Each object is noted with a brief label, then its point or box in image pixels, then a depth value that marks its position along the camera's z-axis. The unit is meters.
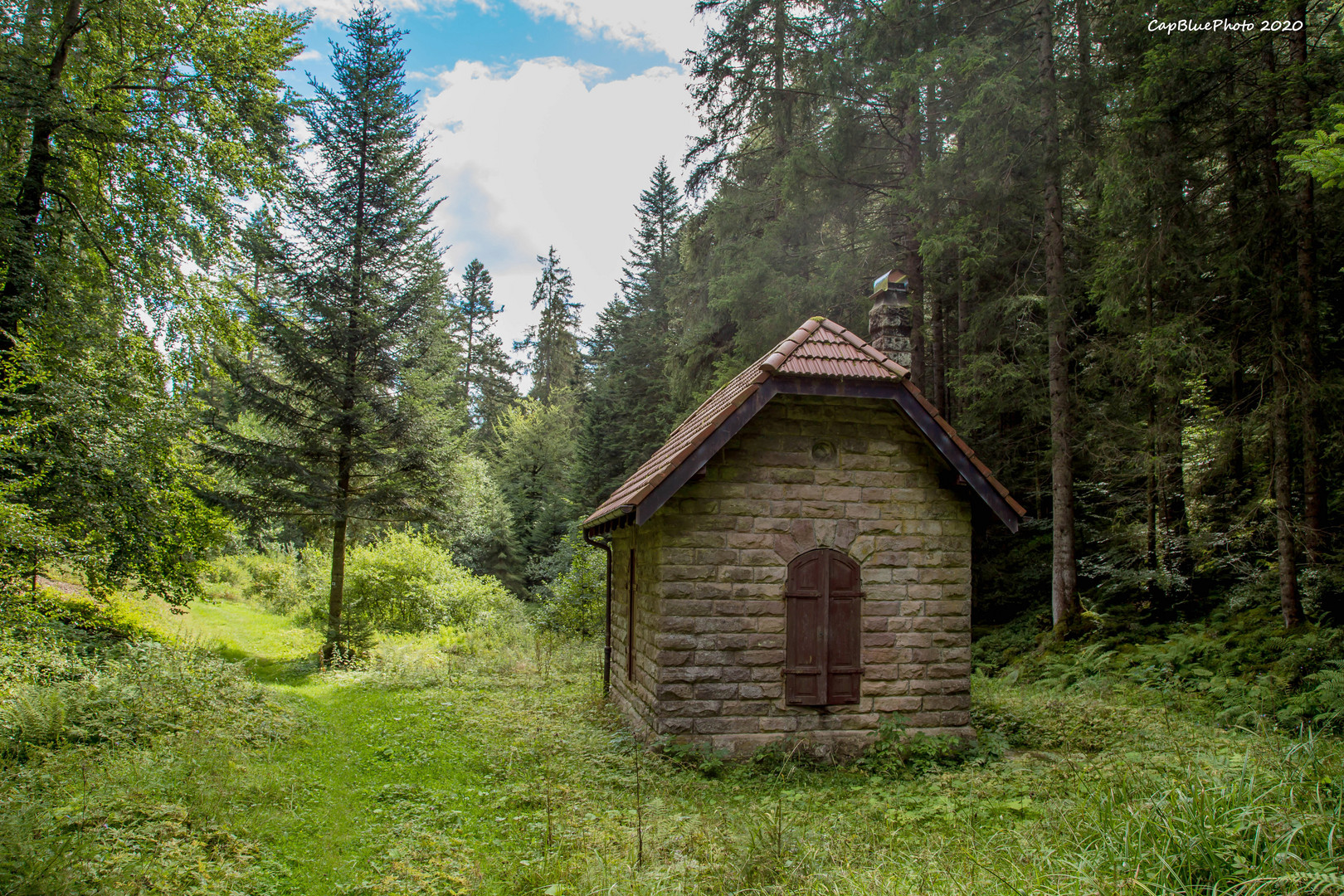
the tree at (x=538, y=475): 29.91
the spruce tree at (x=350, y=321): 14.10
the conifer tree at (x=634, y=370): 27.09
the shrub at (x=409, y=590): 17.14
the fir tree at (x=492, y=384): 44.62
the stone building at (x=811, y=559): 7.38
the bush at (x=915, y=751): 7.25
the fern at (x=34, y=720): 6.66
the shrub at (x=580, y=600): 18.44
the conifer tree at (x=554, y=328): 44.53
